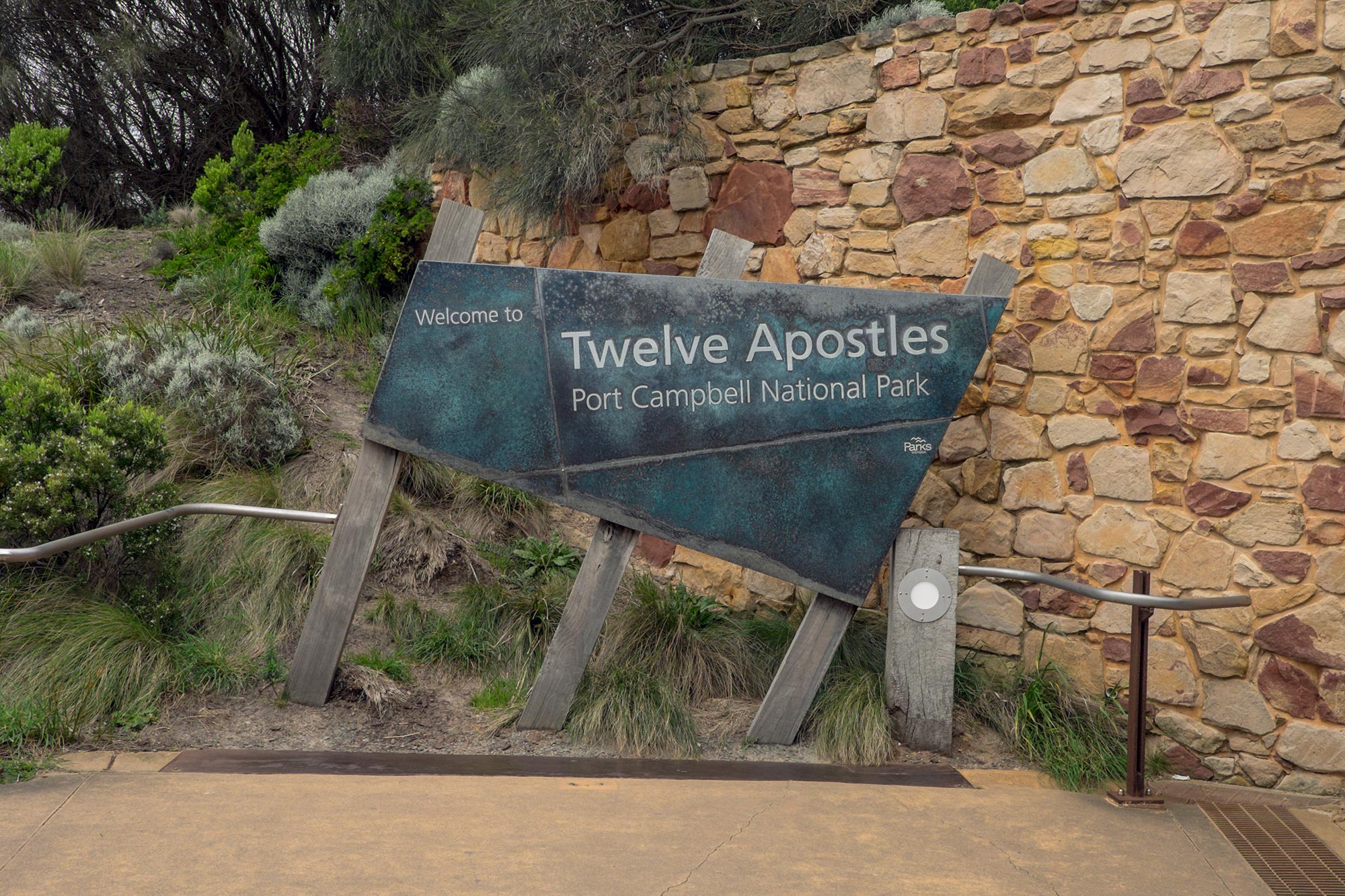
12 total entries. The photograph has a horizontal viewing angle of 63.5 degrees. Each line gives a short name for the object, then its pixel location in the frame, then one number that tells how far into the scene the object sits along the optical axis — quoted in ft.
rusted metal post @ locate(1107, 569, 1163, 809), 12.87
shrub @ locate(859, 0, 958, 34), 19.79
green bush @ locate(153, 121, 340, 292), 26.89
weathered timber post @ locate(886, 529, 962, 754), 14.73
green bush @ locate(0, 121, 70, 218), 31.01
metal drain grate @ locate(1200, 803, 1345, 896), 11.23
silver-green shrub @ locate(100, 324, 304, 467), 19.89
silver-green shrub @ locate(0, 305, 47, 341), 21.85
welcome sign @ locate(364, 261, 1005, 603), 14.29
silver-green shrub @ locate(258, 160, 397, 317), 26.13
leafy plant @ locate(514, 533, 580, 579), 19.65
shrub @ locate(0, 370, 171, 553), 14.89
